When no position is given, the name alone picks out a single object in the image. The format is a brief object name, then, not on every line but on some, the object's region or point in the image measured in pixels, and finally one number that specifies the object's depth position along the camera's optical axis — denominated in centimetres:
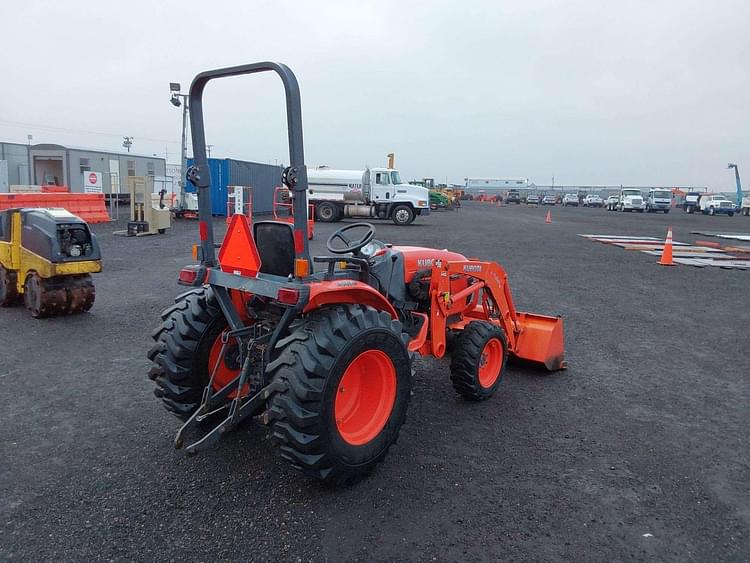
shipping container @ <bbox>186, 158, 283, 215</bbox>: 2800
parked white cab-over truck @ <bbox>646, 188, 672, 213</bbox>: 4844
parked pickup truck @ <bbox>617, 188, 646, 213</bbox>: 5003
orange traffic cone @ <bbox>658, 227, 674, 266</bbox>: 1408
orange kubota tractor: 328
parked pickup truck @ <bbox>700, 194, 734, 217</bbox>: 4684
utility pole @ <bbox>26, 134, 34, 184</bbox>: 3384
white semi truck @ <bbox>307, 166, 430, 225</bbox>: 2819
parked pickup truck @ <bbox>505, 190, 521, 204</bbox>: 7562
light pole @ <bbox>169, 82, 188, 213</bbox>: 2242
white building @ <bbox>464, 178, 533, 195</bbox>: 11131
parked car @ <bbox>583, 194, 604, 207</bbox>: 6719
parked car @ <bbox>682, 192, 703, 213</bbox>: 4991
